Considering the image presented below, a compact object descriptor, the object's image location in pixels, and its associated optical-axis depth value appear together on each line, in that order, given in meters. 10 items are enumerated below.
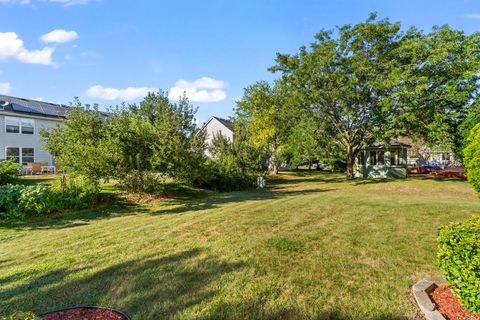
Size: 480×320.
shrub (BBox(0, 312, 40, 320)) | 2.02
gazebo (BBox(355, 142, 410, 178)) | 26.75
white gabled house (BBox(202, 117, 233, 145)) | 36.72
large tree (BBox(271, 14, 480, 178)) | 18.81
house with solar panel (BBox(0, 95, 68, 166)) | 22.97
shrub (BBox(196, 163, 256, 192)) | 17.62
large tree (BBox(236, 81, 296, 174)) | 26.83
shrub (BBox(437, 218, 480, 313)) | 2.82
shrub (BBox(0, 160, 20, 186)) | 12.48
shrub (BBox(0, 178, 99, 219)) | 8.98
